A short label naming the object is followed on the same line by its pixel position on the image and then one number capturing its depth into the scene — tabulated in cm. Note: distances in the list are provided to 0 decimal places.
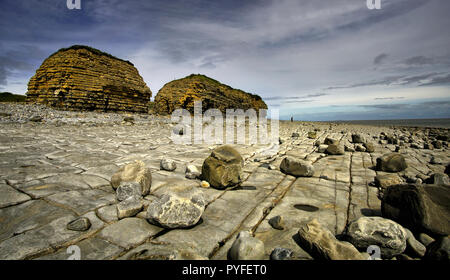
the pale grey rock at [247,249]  167
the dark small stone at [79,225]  200
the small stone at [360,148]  671
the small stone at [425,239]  199
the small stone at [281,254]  170
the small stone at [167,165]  415
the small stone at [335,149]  620
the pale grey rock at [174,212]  212
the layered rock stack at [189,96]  2497
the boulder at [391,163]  450
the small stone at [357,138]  834
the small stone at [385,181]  352
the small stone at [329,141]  747
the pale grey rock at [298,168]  412
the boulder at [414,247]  185
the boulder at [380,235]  182
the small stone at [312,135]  1108
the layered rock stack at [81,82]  1920
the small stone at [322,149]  660
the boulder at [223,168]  347
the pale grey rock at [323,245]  167
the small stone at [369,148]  665
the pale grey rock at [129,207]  231
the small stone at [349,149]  673
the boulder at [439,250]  157
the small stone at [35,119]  1130
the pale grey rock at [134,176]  296
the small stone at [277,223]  225
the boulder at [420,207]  207
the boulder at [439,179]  341
